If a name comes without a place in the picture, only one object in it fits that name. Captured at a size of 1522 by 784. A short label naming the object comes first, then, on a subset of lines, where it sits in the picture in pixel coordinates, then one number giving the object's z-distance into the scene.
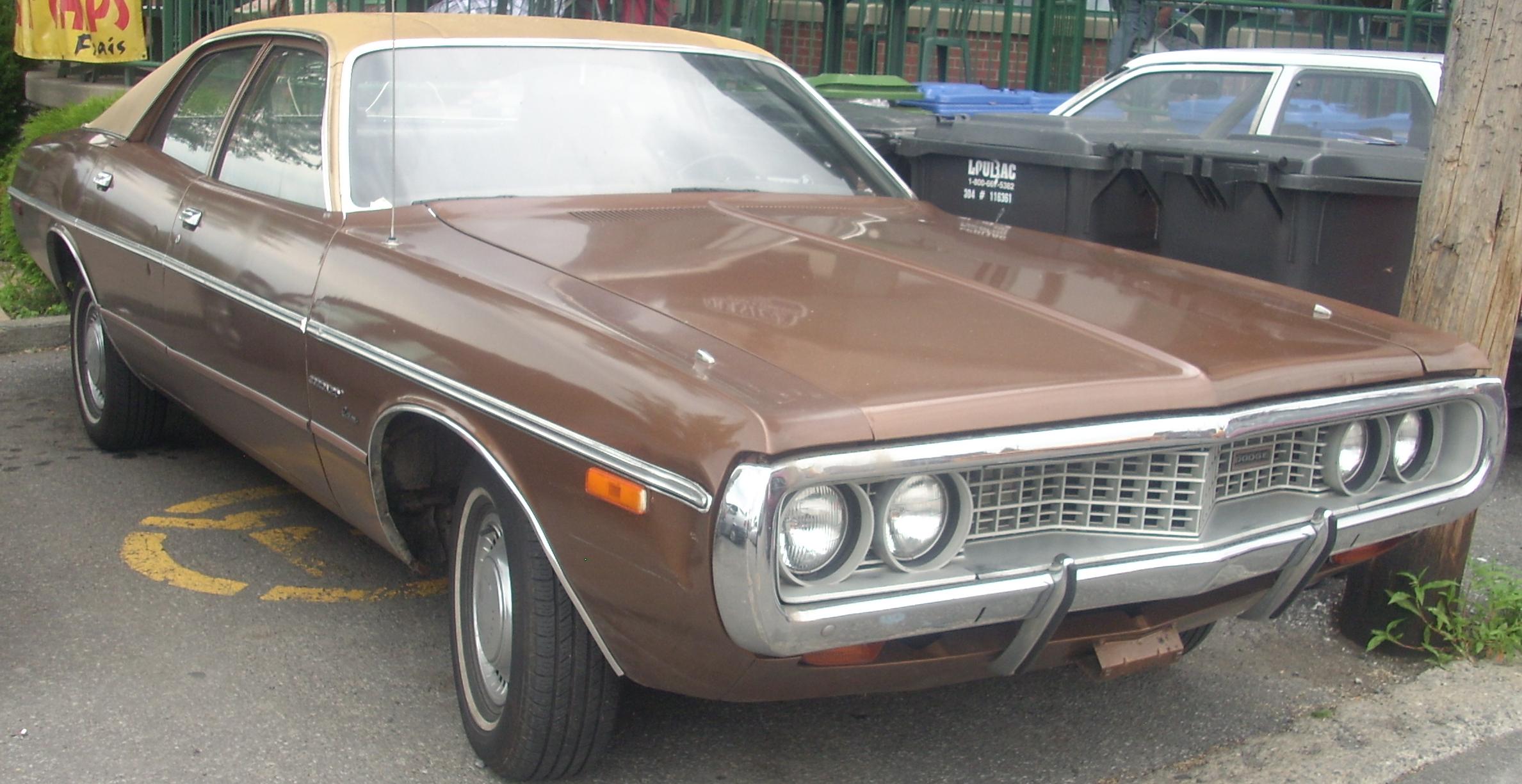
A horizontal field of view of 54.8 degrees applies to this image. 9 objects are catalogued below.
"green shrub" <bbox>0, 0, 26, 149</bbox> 11.15
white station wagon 6.50
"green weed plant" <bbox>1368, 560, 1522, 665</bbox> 3.71
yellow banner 8.97
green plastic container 8.12
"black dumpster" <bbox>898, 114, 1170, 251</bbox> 5.36
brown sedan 2.37
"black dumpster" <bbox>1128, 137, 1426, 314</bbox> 4.63
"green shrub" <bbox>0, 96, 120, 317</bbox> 7.29
